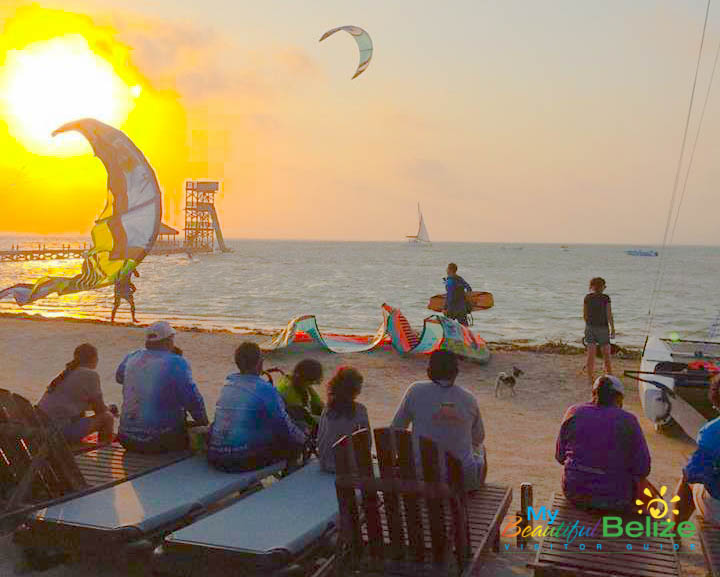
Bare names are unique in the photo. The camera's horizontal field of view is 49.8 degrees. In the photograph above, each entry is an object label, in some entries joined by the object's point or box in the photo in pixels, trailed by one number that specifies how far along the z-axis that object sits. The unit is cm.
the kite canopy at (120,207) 1725
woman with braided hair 740
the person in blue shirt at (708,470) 511
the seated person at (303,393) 691
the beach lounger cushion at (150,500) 521
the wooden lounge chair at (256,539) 474
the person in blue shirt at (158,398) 681
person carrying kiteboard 1642
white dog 1273
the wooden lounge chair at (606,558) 449
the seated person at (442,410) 560
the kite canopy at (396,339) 1544
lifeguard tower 15475
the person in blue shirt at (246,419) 634
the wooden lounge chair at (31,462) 578
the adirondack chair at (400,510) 457
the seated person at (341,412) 603
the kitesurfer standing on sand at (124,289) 2132
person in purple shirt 527
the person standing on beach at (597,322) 1307
